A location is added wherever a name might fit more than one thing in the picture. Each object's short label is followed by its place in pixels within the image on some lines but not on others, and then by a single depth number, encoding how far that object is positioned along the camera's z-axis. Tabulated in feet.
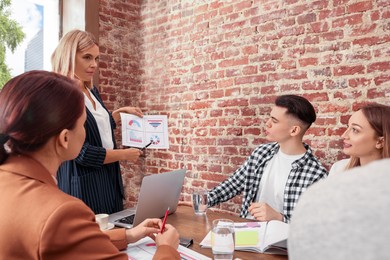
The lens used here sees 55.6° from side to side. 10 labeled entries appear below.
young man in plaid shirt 7.53
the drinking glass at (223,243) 4.16
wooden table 4.49
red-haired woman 2.78
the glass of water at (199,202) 6.42
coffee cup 5.30
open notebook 4.56
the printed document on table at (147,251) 4.33
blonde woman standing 7.18
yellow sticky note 4.76
